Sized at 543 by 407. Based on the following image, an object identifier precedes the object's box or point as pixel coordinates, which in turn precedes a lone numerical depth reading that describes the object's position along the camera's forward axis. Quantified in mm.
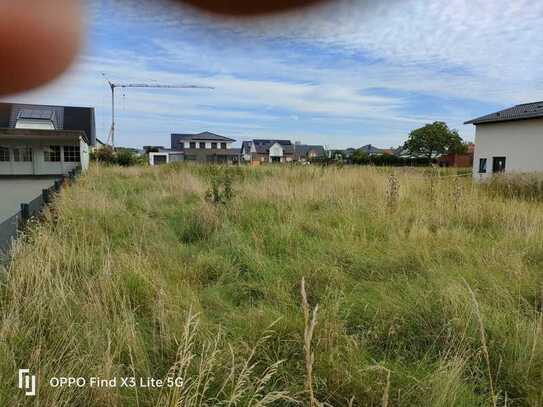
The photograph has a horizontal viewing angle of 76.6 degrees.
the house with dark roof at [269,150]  67069
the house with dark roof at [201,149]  57344
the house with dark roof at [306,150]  71675
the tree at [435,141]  53250
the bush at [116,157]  29606
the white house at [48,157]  19984
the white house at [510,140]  16719
